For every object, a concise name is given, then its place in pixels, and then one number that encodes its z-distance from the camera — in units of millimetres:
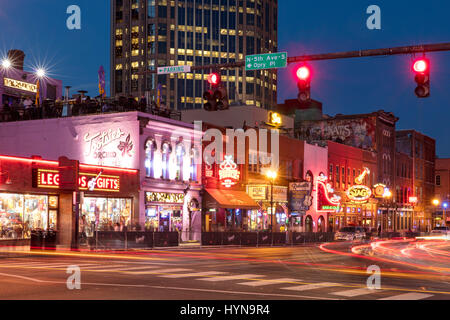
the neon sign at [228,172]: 50719
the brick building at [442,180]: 112188
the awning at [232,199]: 50406
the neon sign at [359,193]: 67562
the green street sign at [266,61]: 17219
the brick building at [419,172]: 95938
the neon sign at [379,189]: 76000
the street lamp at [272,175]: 53978
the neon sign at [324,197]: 66688
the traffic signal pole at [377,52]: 15641
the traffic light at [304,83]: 17203
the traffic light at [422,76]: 16078
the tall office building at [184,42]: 154125
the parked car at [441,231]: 74062
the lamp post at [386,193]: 77525
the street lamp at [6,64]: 55562
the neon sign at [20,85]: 55556
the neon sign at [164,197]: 45069
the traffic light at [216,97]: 18125
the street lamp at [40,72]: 58656
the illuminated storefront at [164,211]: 44969
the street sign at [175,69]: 18344
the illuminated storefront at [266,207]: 56375
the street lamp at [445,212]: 93362
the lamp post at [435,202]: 102462
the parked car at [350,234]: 59594
